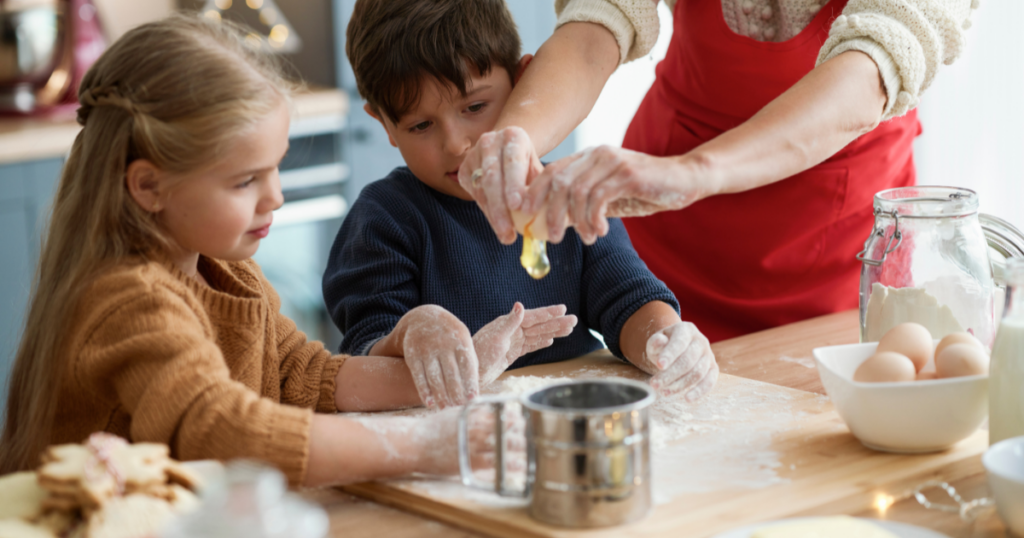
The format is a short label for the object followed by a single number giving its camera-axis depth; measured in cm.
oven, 308
